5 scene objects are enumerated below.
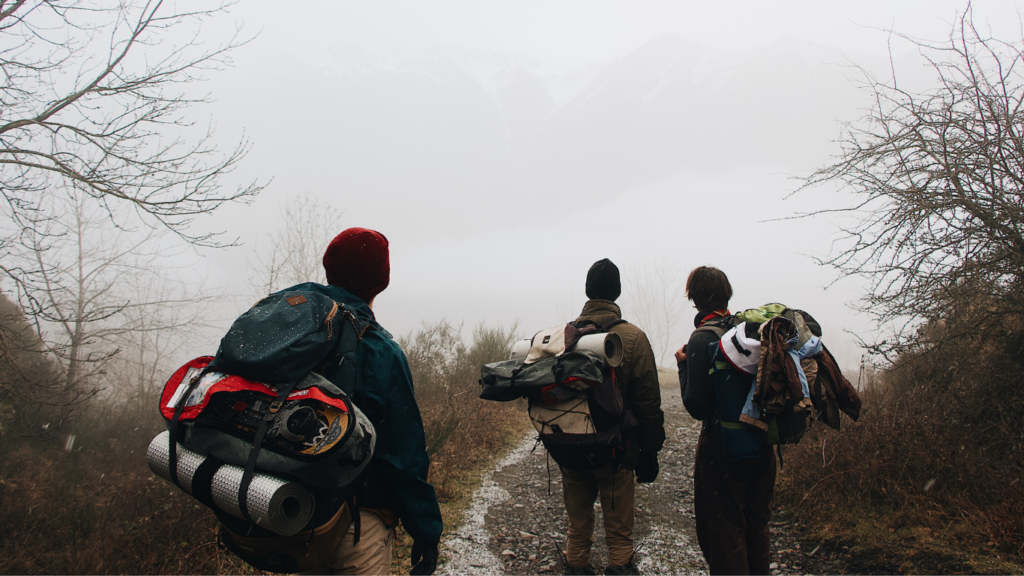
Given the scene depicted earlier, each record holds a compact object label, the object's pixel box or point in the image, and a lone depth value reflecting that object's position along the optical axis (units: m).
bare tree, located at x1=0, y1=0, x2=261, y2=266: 4.61
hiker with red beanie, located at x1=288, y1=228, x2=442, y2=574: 1.68
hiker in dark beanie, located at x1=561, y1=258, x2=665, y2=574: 3.02
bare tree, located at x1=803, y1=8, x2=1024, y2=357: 4.37
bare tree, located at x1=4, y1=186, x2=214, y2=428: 4.54
